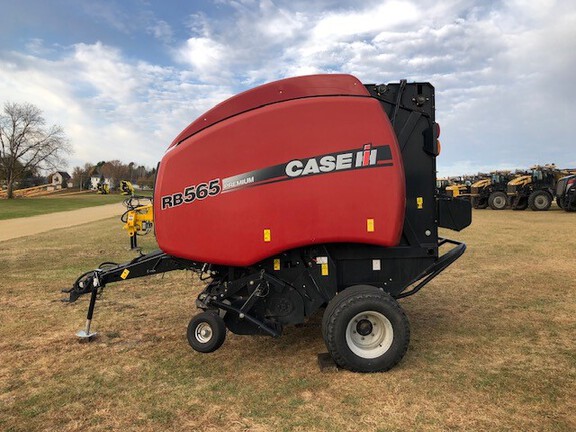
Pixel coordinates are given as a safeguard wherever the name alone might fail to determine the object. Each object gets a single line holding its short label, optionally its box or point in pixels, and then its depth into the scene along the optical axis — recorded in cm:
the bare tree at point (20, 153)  5419
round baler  380
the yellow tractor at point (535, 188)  2289
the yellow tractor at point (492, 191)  2470
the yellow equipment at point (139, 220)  1093
